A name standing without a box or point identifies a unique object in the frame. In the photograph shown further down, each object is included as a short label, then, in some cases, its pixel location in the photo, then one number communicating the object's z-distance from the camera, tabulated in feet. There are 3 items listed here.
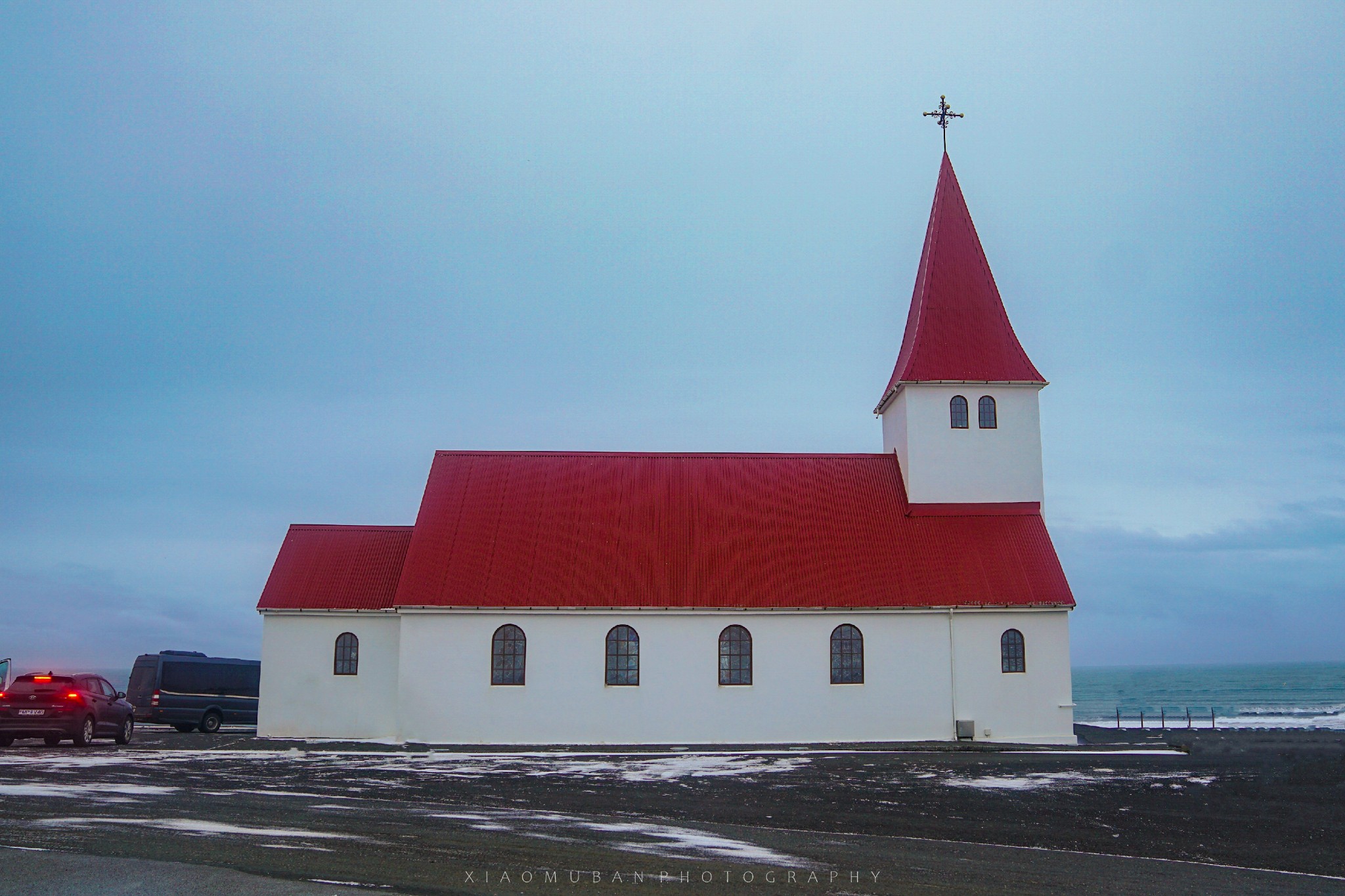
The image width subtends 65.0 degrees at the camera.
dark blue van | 103.09
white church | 86.58
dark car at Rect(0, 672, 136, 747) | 73.46
